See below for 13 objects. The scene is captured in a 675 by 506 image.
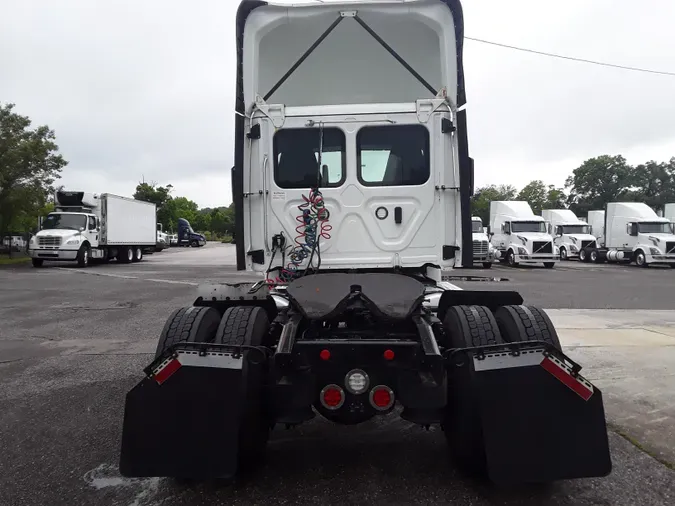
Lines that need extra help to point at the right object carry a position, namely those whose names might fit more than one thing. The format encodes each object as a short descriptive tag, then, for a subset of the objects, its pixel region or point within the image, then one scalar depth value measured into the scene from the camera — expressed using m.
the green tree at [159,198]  65.75
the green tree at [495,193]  72.70
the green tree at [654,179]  76.06
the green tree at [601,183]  75.00
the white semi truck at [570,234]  30.88
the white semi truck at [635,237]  25.66
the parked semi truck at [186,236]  58.16
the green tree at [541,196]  75.31
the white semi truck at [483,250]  23.64
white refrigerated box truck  22.73
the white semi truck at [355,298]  2.83
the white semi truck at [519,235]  24.77
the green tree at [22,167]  26.33
